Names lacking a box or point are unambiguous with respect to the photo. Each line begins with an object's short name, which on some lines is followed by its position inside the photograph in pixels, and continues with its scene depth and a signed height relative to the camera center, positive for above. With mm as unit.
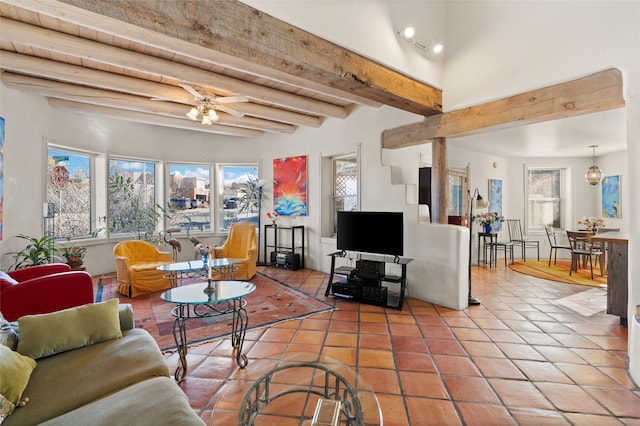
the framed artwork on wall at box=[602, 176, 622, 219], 6639 +326
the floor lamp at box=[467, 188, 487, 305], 4633 +124
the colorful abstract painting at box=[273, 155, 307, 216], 5938 +512
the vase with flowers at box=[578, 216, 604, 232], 5992 -262
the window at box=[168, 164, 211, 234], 6402 +318
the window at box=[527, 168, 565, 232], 7496 +304
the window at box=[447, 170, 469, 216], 6281 +388
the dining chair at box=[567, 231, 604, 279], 5418 -679
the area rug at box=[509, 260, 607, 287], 5051 -1174
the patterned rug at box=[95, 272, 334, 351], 3018 -1213
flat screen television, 3850 -289
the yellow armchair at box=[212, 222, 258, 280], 5376 -625
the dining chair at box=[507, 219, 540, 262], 7359 -597
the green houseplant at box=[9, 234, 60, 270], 3695 -547
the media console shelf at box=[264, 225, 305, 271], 5855 -734
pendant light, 6090 +739
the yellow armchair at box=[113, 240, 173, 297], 4238 -827
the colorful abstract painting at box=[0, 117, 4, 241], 3461 +486
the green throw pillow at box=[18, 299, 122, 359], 1724 -734
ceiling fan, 3770 +1413
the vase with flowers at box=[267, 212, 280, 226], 6176 -133
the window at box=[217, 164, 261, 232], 6836 +381
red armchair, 2377 -695
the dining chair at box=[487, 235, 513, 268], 6308 -874
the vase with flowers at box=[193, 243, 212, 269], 3267 -425
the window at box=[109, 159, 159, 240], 5648 +235
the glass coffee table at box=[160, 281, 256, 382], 2272 -715
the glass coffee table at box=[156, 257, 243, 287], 3678 -719
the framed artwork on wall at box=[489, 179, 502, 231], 7000 +331
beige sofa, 1240 -843
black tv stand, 3807 -970
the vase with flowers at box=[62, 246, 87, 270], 4164 -649
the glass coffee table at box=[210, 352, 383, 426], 1445 -992
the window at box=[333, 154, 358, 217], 5453 +526
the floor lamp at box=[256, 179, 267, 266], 6332 +303
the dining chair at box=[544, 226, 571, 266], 7164 -580
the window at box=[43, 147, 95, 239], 4820 +300
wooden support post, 3930 +428
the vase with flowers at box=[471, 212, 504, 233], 6258 -199
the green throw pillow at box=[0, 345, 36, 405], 1322 -770
